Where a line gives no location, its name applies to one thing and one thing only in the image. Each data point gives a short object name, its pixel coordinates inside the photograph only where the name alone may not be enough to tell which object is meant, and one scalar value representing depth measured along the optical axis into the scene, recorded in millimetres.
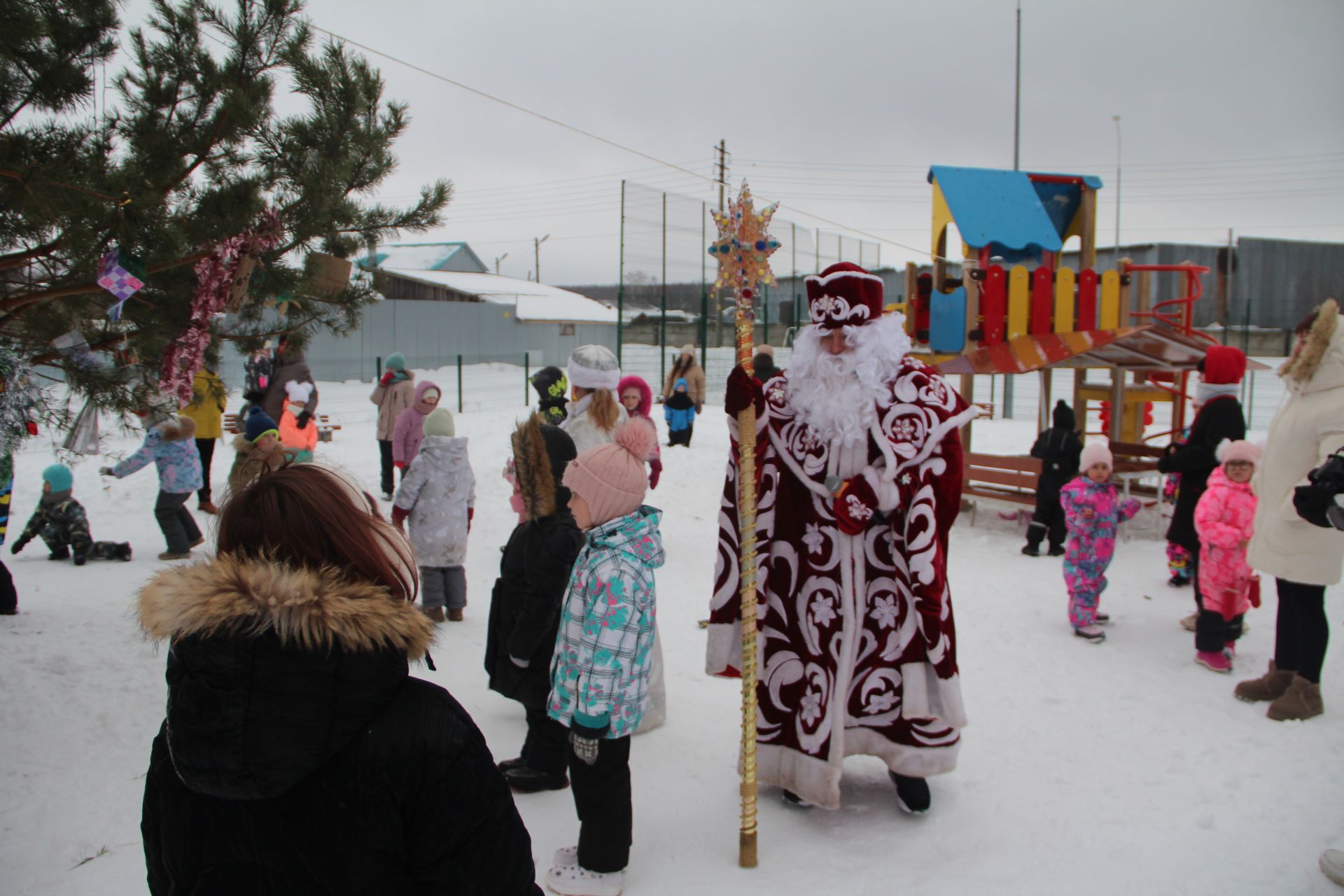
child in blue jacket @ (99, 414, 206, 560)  7180
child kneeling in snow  7055
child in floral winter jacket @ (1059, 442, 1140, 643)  5574
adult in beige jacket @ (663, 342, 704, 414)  11961
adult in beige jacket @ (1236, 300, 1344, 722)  4047
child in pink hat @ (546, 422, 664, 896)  2742
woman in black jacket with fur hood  1267
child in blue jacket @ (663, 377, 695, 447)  11008
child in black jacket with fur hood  3559
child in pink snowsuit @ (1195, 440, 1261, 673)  4969
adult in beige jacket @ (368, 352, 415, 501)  9578
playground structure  8641
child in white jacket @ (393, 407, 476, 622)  5637
